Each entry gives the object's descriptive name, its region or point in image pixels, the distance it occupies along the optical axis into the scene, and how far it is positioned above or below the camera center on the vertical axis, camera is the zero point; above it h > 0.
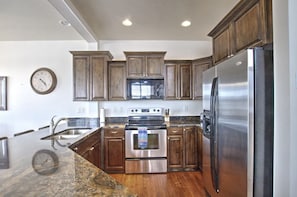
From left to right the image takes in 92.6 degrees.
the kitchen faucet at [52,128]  1.95 -0.41
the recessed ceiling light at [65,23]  2.25 +1.22
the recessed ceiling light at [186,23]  2.39 +1.27
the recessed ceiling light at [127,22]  2.32 +1.26
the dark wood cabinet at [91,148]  1.64 -0.68
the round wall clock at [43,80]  2.90 +0.36
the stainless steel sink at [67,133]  1.90 -0.54
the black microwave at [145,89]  2.82 +0.18
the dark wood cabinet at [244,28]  1.17 +0.68
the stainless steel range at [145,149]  2.53 -0.91
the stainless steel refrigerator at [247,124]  1.12 -0.22
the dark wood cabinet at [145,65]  2.72 +0.63
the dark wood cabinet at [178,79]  2.79 +0.37
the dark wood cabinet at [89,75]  2.64 +0.43
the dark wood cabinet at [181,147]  2.59 -0.90
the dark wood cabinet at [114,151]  2.55 -0.96
